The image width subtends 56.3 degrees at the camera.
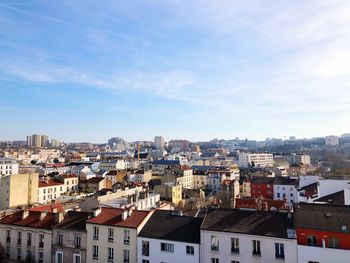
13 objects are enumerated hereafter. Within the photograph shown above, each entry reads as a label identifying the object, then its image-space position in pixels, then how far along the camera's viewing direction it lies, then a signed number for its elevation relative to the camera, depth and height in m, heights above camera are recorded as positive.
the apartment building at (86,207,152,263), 28.41 -7.46
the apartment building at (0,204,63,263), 31.48 -8.15
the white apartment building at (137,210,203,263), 26.47 -7.33
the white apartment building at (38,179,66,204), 76.76 -9.33
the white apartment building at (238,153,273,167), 184.38 -4.85
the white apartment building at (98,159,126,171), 141.50 -5.73
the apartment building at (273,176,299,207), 71.94 -8.32
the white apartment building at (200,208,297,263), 23.77 -6.56
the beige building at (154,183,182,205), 69.75 -8.62
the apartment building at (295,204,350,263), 22.61 -6.05
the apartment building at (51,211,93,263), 30.17 -8.45
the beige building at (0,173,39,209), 69.00 -8.14
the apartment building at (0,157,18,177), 104.62 -4.54
